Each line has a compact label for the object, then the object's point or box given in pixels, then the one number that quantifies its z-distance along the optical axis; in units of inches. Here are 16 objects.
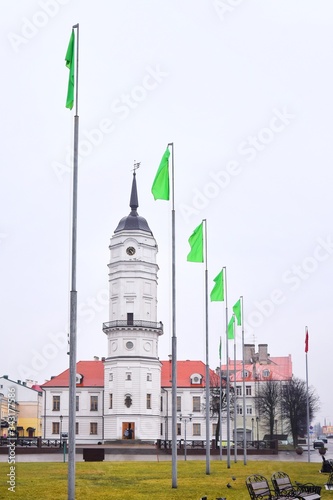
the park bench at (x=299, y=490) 769.6
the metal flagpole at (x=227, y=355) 1555.5
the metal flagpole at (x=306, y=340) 1955.6
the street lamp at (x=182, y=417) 3684.3
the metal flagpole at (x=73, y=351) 740.6
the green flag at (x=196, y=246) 1249.4
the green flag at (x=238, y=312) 1737.2
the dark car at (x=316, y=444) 3606.1
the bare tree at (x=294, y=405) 3703.2
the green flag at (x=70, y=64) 813.9
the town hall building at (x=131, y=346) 3319.4
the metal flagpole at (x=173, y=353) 1074.1
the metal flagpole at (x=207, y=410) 1285.7
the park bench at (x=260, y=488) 732.0
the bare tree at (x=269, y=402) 3799.2
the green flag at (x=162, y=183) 1110.4
